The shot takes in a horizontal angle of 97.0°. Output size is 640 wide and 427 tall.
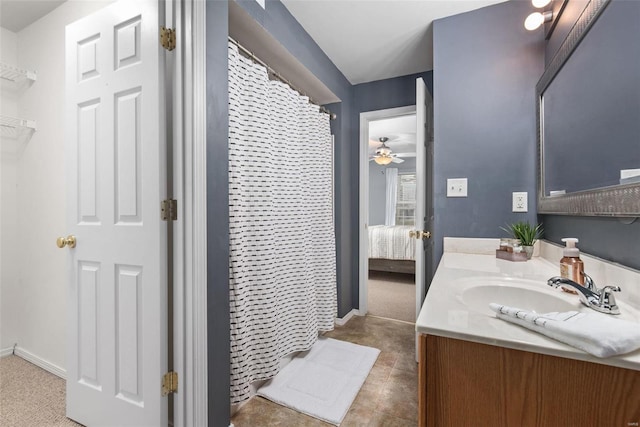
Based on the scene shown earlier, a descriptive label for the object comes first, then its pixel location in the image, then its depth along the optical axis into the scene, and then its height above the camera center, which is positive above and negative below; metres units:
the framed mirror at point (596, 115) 0.86 +0.37
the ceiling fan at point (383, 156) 5.25 +1.05
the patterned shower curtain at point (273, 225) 1.51 -0.08
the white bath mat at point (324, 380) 1.58 -1.08
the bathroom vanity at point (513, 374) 0.53 -0.33
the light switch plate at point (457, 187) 1.88 +0.17
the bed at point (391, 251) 4.31 -0.59
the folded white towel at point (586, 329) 0.51 -0.23
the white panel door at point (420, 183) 2.00 +0.21
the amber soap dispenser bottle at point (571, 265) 0.95 -0.18
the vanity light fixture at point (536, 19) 1.52 +1.05
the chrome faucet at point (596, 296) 0.73 -0.23
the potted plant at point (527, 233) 1.58 -0.12
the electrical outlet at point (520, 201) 1.74 +0.07
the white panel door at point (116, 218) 1.21 -0.02
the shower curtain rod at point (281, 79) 1.59 +0.93
